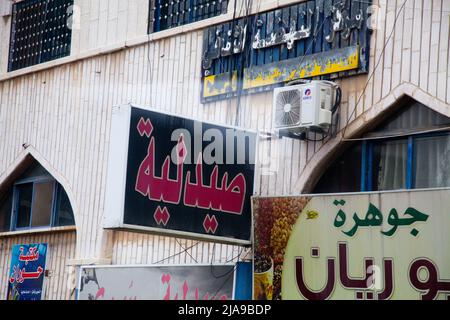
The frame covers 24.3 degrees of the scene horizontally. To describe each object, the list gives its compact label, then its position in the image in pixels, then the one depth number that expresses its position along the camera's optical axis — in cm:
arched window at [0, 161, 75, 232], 1631
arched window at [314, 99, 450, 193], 1138
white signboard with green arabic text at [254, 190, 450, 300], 1015
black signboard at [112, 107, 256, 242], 1138
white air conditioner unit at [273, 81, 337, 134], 1185
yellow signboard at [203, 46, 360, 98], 1212
